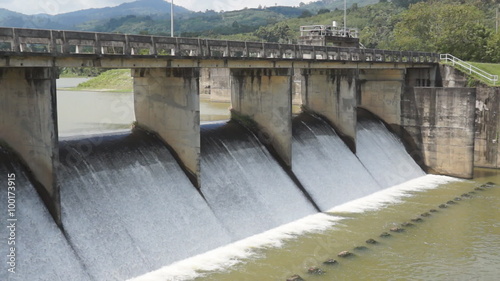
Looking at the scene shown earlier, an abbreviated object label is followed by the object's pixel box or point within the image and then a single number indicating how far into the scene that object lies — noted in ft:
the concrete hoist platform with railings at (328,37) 162.61
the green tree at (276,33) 551.59
